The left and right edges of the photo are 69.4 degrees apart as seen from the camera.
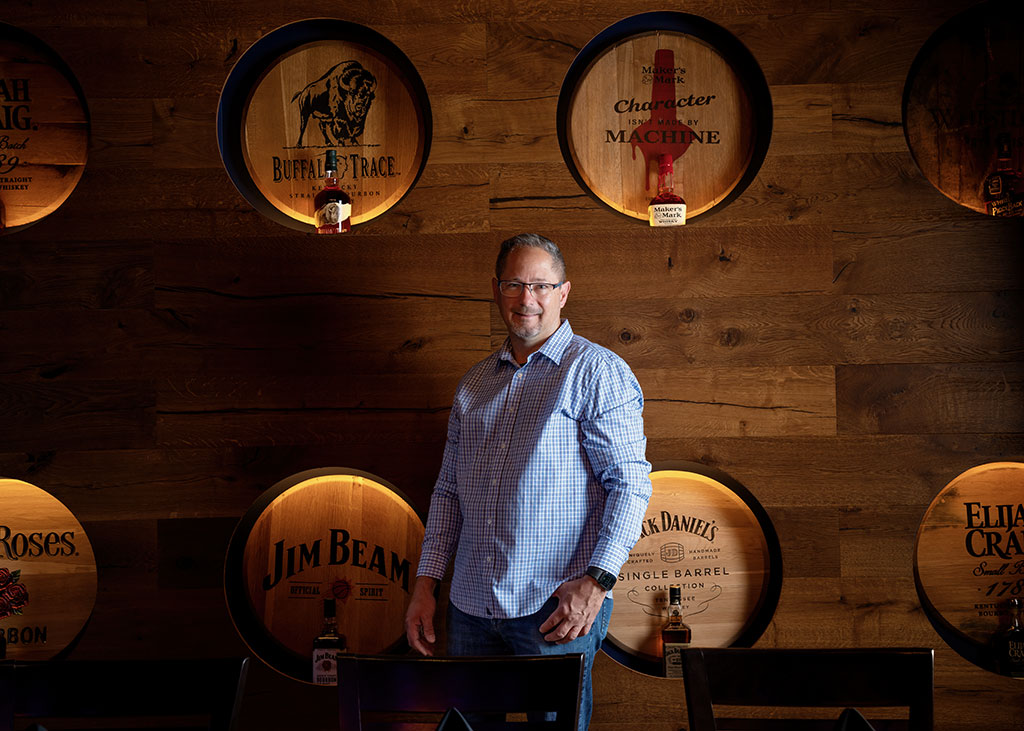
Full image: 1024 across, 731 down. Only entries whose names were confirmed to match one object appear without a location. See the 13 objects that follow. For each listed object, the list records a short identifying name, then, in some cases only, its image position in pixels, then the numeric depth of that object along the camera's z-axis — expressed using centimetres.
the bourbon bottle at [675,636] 224
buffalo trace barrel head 242
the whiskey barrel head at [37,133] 245
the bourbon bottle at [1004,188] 229
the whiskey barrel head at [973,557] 232
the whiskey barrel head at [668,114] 239
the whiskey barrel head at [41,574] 237
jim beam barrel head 237
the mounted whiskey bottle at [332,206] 230
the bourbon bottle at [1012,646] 226
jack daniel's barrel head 234
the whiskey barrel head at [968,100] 235
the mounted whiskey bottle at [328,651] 225
